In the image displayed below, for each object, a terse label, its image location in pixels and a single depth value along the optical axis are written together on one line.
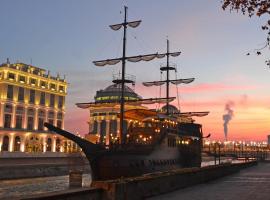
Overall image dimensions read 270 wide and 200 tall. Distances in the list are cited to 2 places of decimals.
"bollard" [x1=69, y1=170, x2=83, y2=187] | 23.53
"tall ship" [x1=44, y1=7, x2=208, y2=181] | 32.62
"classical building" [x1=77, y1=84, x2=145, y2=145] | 152.75
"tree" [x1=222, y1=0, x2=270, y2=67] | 8.98
